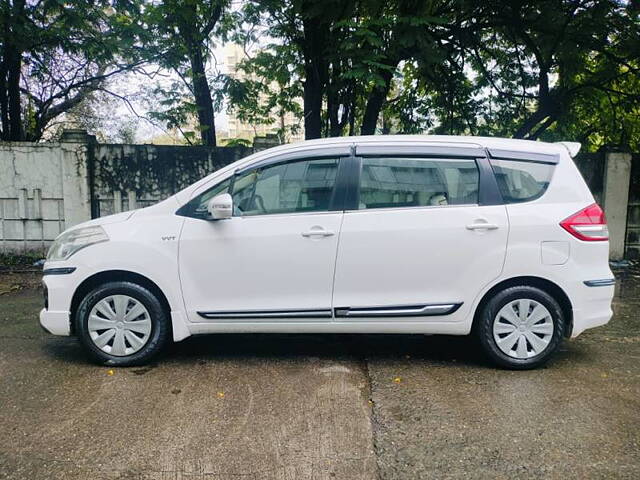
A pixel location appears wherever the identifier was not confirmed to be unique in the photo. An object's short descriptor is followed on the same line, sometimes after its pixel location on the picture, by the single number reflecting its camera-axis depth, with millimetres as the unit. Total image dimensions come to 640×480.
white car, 3998
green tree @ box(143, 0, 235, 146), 9227
